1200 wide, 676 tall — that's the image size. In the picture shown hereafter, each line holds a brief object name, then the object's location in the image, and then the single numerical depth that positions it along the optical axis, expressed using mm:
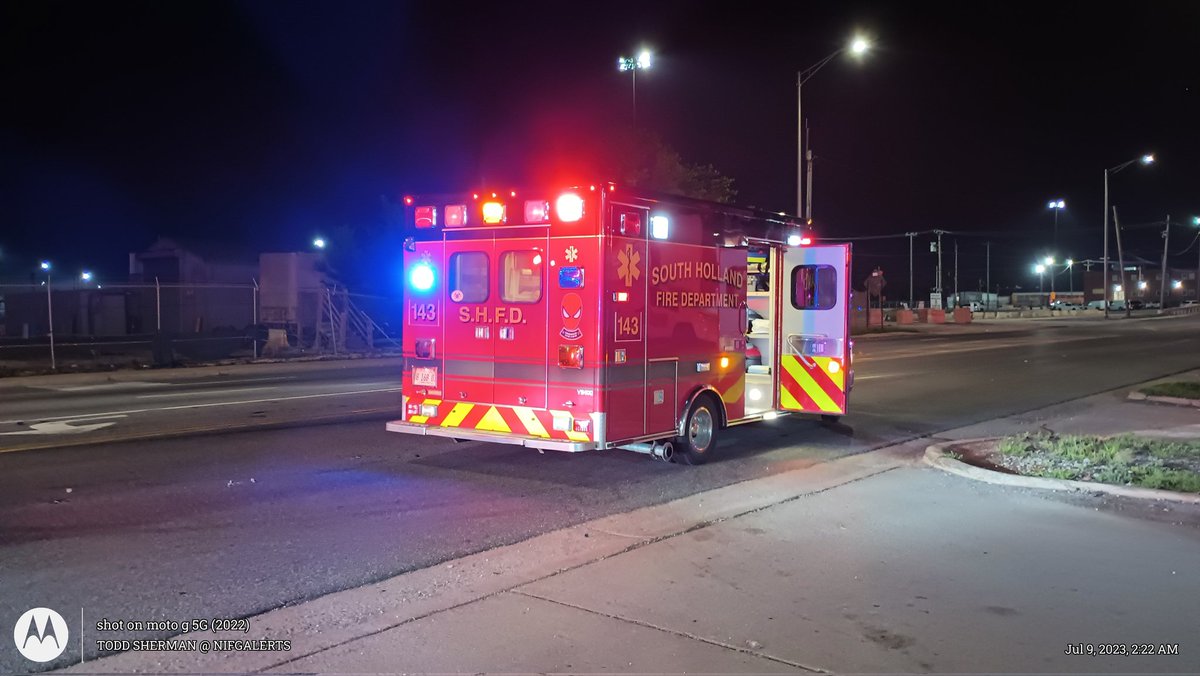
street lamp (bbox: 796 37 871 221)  20062
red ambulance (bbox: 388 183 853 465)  7945
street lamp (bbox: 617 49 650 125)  25031
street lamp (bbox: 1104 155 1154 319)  47062
